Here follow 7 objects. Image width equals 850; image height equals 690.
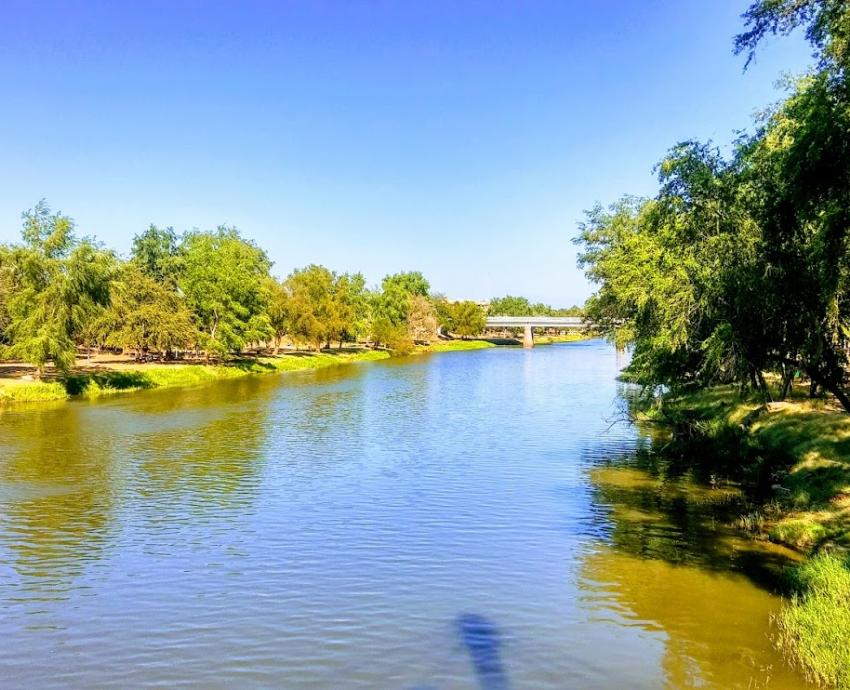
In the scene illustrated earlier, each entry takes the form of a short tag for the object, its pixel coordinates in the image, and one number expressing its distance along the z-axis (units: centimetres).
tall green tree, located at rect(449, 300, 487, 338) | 17112
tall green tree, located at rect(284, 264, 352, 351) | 9044
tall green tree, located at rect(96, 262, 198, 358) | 6525
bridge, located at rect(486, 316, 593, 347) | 16125
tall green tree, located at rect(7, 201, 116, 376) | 4731
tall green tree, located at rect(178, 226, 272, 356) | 7456
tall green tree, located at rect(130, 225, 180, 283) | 10062
